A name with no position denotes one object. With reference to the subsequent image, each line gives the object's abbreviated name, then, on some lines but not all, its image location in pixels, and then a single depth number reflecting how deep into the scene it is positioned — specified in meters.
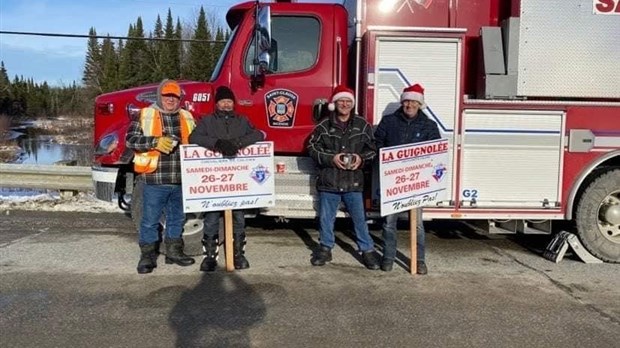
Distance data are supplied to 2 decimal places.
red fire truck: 6.08
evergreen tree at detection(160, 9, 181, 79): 50.47
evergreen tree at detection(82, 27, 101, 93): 74.88
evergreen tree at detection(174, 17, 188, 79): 46.74
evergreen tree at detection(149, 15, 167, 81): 53.19
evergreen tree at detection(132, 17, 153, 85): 59.75
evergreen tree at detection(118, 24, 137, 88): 60.44
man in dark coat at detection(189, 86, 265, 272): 5.59
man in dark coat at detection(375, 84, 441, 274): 5.63
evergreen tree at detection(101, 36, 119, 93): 64.81
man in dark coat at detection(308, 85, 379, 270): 5.73
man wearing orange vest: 5.52
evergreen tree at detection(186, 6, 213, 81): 31.90
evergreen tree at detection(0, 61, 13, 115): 89.98
